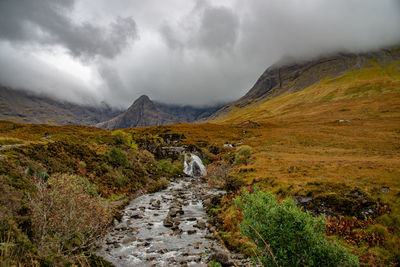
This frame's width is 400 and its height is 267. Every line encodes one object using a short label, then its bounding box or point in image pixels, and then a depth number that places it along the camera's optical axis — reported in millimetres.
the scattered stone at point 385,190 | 11891
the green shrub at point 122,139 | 38219
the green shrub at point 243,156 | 33266
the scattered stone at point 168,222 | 15298
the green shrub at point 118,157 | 26530
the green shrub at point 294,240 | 5590
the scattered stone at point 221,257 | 9828
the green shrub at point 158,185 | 25966
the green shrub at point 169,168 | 36812
